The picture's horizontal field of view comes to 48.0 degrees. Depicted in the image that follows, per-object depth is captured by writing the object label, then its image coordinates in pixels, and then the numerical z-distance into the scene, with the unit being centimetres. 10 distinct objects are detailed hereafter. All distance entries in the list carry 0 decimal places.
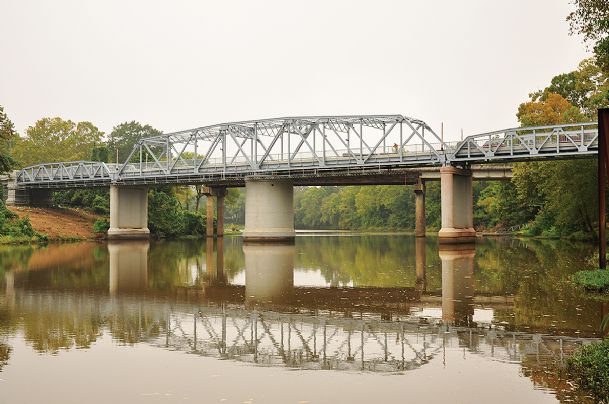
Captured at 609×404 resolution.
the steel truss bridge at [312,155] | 5884
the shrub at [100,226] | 8912
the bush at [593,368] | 1114
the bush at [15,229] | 7256
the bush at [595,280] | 2355
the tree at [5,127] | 5597
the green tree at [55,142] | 13138
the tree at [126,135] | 15250
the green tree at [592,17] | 3193
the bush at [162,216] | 9425
